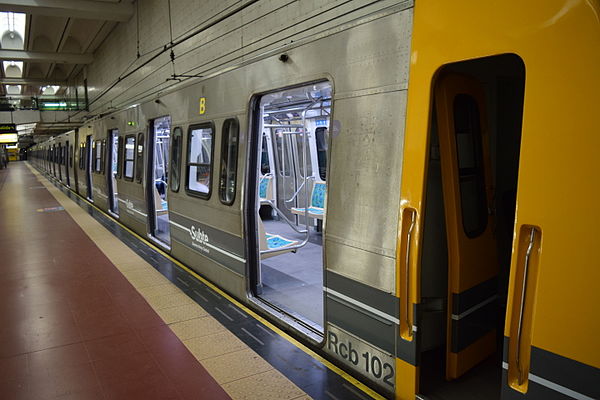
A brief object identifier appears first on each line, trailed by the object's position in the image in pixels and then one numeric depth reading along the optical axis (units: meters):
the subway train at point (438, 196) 1.74
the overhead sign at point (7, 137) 23.34
